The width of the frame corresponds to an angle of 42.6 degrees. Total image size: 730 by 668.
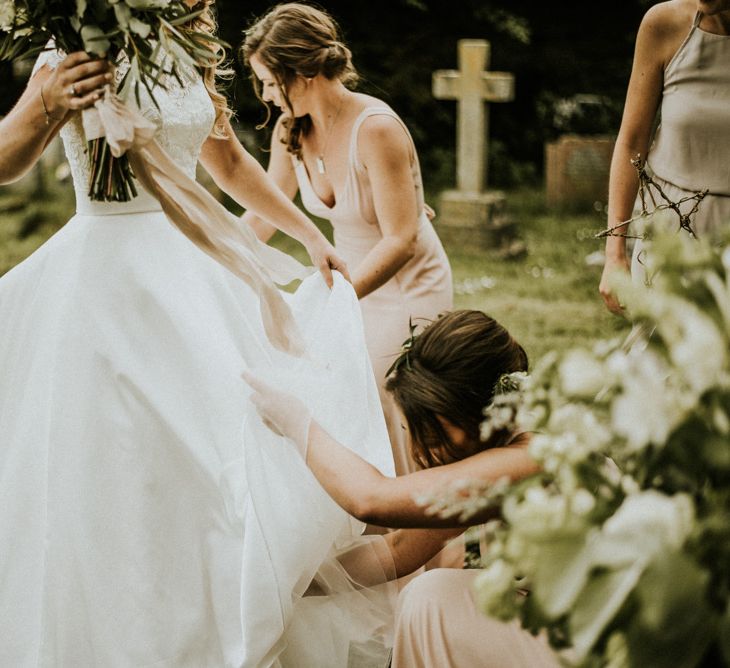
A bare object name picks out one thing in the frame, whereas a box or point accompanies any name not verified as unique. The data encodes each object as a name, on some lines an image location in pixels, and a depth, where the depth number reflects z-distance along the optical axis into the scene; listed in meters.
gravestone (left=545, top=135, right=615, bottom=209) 9.23
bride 2.16
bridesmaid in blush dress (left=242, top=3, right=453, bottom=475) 2.94
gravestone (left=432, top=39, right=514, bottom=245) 7.42
